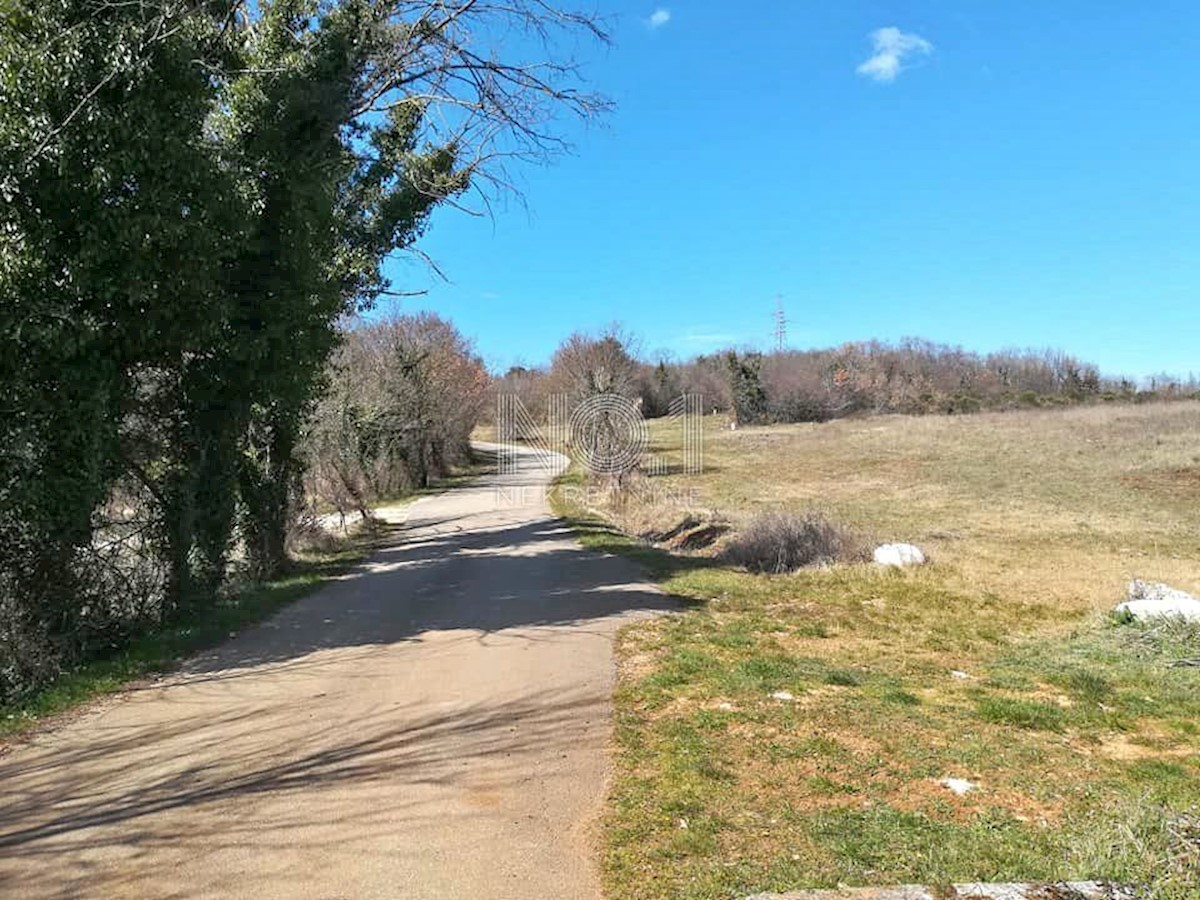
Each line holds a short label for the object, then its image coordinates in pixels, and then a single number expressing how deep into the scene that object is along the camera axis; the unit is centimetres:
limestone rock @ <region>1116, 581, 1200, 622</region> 842
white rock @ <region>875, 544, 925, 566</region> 1300
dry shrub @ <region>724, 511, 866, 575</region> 1323
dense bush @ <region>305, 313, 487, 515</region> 2308
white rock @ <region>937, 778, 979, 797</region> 433
